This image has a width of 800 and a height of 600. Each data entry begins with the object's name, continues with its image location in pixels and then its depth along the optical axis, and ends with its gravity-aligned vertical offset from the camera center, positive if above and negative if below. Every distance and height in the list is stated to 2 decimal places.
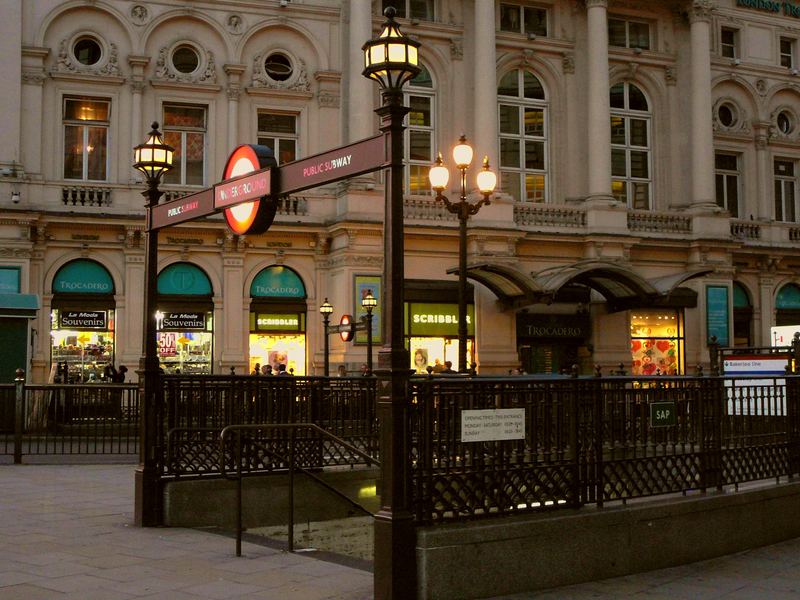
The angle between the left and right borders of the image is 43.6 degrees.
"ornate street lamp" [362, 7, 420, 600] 8.24 +0.05
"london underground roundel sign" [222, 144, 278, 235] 10.20 +1.89
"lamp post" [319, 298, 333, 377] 30.28 +1.78
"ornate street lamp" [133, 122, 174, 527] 12.24 +0.01
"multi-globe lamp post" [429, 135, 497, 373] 19.76 +3.34
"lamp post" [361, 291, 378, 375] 29.30 +1.98
